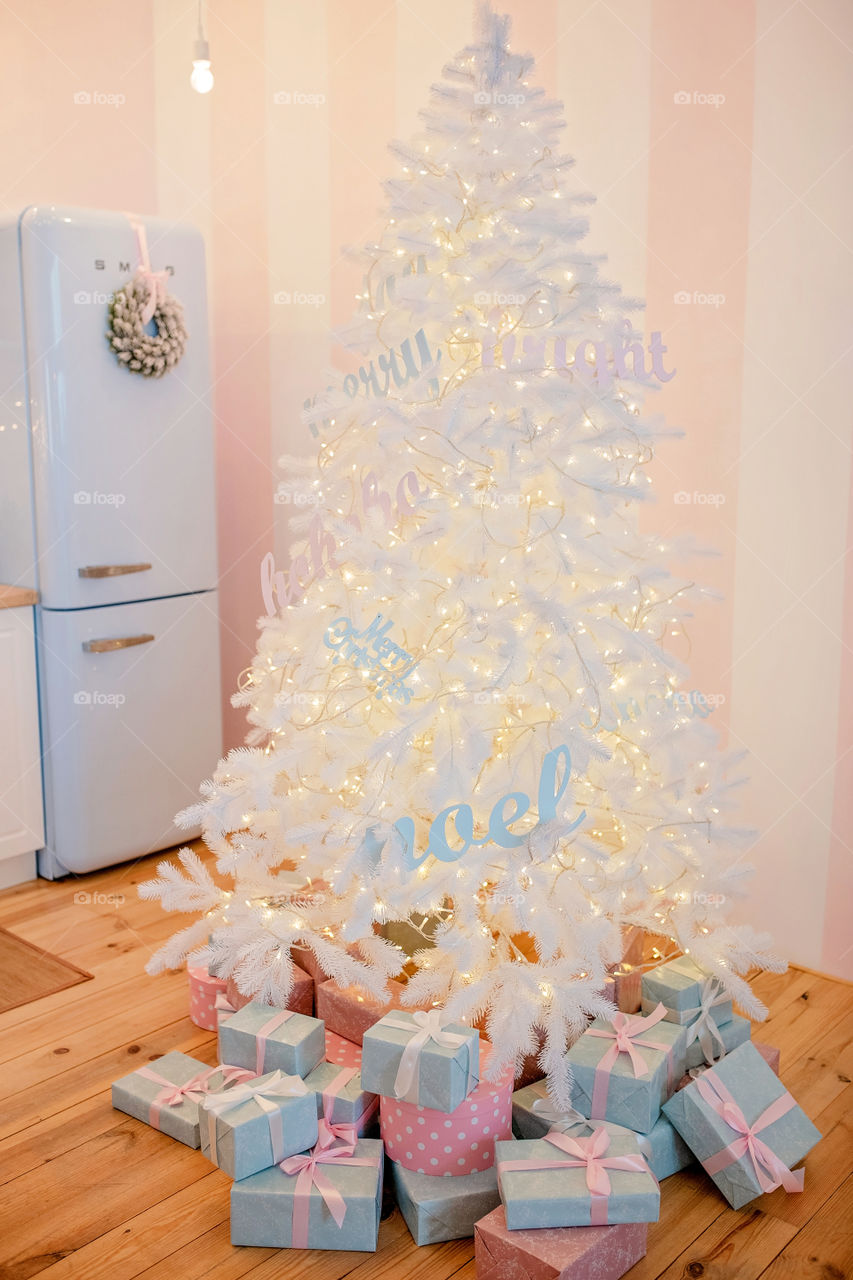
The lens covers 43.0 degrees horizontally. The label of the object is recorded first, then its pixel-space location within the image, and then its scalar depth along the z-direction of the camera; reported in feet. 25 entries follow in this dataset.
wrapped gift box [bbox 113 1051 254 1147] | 6.26
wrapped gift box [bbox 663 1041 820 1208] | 5.81
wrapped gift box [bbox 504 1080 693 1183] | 5.84
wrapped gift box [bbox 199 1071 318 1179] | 5.53
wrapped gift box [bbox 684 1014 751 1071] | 6.50
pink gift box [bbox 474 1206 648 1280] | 4.98
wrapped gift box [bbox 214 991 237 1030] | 7.12
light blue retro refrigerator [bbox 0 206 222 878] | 9.25
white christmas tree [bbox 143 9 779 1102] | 6.31
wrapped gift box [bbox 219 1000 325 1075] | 6.18
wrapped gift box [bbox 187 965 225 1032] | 7.35
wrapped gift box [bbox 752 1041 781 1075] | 6.63
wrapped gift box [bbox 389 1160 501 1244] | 5.54
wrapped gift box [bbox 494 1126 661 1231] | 5.14
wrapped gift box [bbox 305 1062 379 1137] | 5.98
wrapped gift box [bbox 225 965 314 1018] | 6.95
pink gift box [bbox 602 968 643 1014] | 6.82
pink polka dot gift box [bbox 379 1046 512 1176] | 5.68
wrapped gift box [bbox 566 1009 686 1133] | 5.95
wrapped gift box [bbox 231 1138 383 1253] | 5.45
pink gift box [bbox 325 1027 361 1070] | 6.46
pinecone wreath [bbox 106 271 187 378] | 9.46
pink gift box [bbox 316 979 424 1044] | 6.59
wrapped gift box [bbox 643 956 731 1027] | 6.64
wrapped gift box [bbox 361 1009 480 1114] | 5.55
